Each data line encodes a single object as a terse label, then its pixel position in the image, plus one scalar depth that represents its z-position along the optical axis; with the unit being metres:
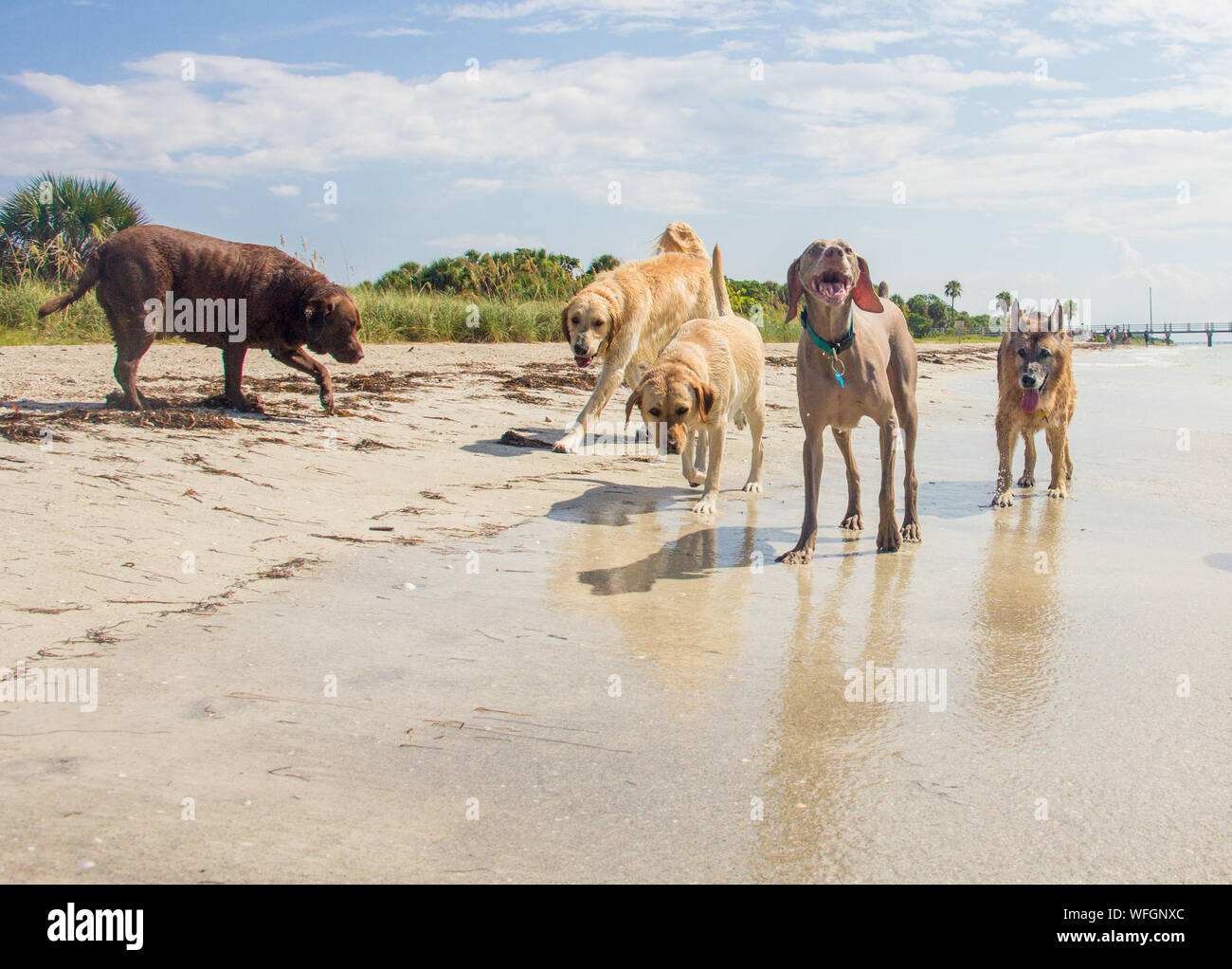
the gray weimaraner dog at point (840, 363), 5.79
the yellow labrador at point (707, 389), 6.83
